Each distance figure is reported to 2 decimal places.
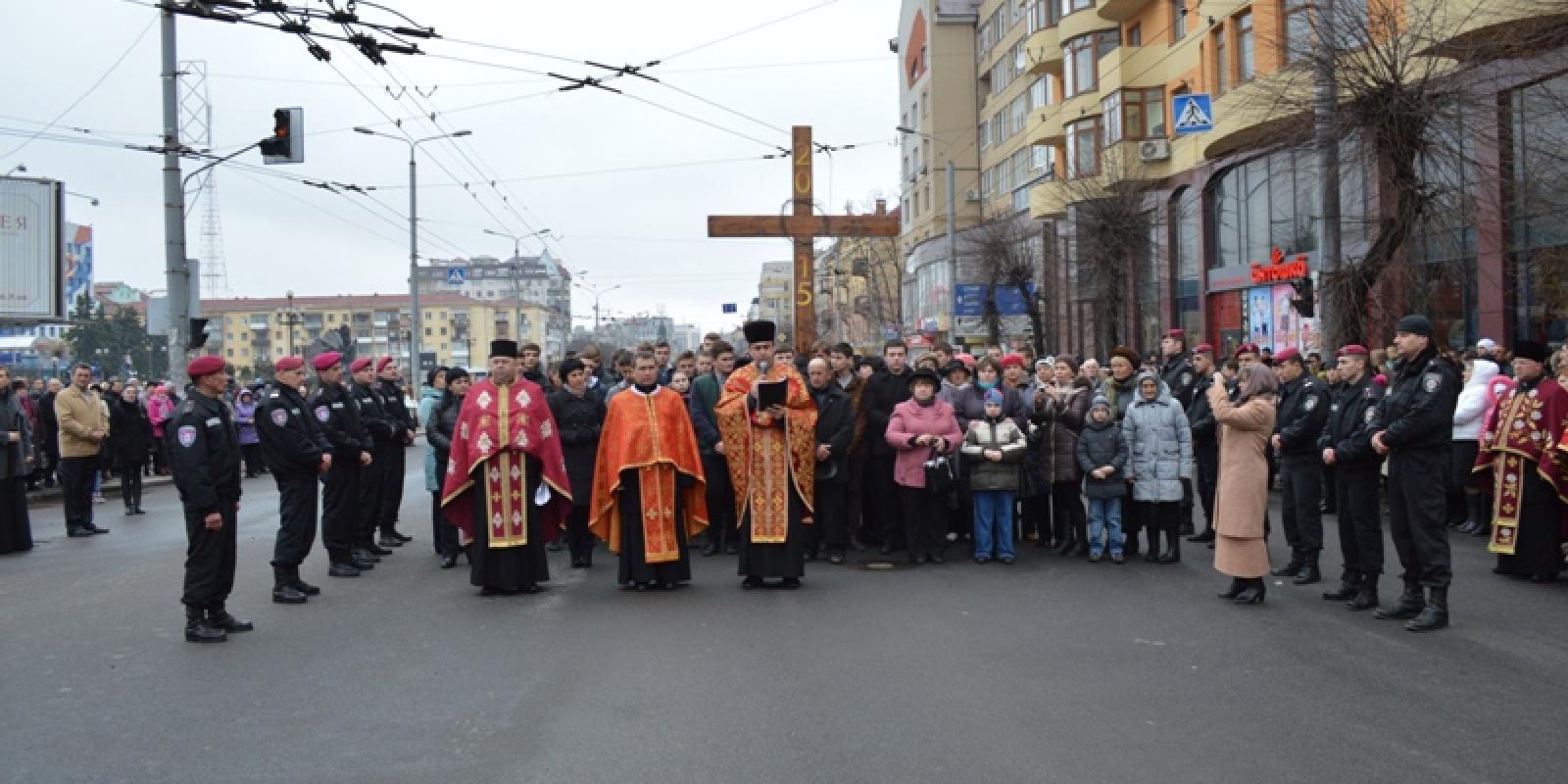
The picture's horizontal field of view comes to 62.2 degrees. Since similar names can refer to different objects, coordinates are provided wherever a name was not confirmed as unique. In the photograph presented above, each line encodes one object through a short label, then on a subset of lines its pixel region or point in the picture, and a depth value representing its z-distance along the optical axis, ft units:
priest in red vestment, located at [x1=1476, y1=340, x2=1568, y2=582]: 32.99
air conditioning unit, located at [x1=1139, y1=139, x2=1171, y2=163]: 105.29
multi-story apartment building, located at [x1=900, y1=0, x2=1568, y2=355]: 52.26
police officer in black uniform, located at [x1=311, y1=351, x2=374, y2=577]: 37.17
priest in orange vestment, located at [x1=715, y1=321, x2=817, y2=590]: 33.68
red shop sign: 84.79
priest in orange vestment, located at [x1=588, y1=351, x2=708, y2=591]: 33.73
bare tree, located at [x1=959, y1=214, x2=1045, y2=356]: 120.53
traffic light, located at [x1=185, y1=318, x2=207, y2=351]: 68.18
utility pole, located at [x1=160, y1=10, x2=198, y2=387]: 66.49
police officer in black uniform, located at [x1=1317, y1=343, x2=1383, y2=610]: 29.50
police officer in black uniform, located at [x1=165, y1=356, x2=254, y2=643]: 27.89
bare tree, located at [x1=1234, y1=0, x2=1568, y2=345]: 50.11
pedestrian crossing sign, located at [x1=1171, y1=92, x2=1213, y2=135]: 68.69
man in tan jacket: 48.67
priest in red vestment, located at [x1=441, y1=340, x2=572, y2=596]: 33.50
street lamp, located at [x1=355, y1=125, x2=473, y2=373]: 131.34
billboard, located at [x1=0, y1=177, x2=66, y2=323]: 101.30
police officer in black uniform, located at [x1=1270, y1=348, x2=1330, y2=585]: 32.68
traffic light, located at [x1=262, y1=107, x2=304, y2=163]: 59.67
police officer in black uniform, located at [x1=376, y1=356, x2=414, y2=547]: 42.27
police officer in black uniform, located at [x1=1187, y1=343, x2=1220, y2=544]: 41.19
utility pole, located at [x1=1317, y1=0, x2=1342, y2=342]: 51.01
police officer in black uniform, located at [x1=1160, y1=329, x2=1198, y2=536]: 44.19
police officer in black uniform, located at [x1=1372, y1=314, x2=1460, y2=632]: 27.43
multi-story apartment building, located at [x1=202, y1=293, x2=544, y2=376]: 408.38
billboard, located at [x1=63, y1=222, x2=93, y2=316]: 251.60
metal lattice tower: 337.74
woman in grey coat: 37.32
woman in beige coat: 30.37
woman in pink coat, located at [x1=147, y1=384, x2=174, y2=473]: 69.51
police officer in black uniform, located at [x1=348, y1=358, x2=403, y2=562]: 40.75
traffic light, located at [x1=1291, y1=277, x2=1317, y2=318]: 62.60
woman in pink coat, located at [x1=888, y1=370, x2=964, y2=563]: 37.76
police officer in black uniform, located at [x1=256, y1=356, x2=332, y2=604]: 32.63
